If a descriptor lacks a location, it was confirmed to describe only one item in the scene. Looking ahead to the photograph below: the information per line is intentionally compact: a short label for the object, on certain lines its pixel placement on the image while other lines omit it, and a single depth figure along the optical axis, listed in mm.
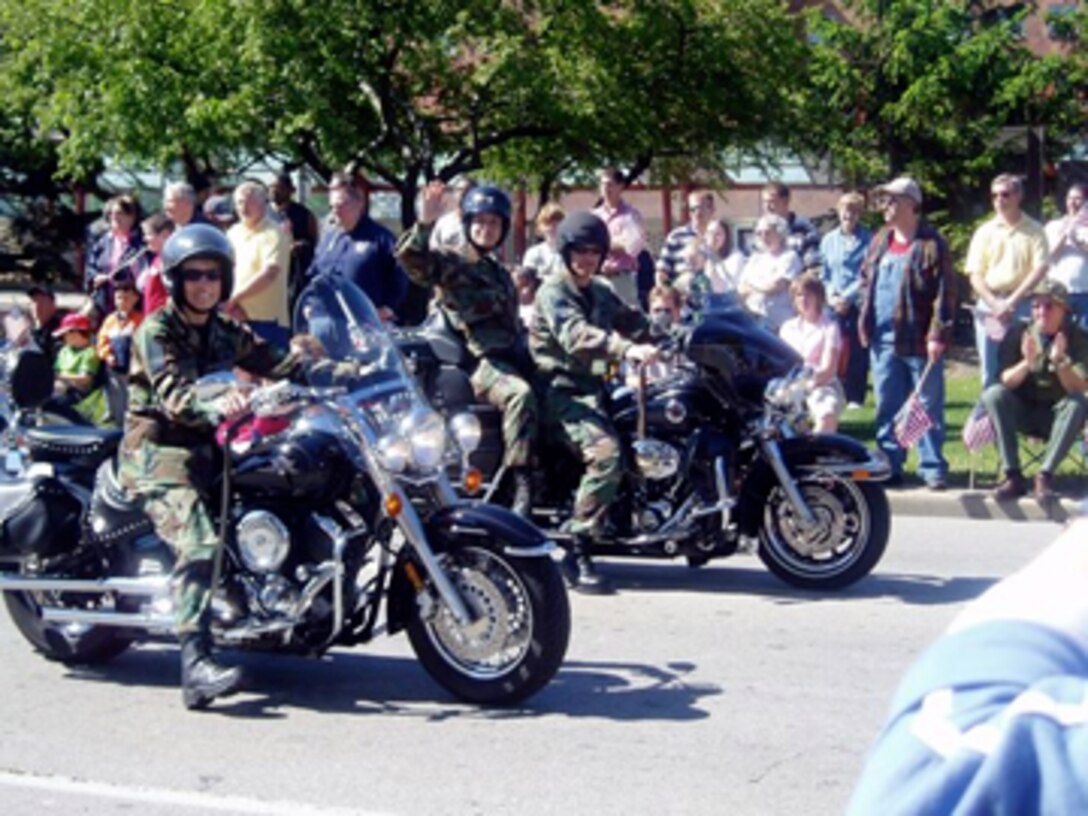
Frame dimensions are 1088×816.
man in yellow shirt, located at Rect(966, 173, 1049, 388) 12469
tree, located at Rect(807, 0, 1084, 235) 27672
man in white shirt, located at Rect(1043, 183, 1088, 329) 13828
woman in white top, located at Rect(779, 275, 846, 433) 12469
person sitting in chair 11435
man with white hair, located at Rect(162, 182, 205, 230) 13258
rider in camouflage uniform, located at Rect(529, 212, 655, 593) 8758
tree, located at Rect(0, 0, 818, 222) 20953
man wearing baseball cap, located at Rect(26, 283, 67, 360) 14445
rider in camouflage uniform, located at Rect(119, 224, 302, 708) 6559
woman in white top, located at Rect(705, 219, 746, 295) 12973
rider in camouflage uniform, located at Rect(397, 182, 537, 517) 8594
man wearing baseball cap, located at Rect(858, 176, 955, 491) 12156
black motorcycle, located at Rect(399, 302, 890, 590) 8805
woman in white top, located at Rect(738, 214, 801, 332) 13766
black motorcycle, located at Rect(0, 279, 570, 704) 6469
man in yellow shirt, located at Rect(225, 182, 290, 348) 12031
